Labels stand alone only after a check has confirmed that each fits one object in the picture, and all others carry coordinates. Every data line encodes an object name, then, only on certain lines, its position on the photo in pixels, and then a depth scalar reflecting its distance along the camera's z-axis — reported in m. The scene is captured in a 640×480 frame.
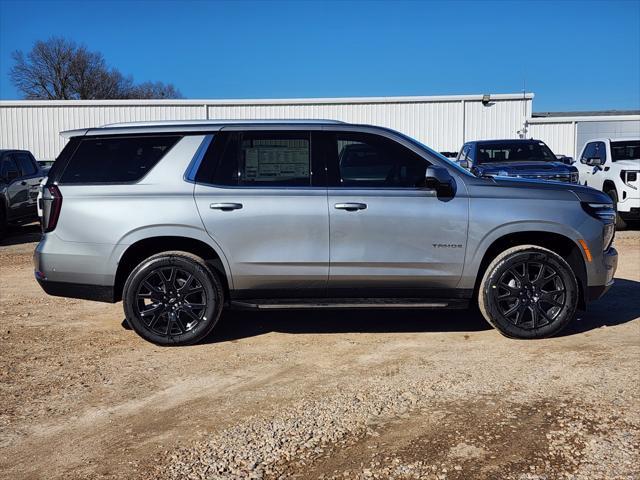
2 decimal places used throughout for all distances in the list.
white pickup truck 12.88
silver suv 5.23
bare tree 56.25
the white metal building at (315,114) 25.97
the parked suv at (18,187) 12.30
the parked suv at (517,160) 11.86
